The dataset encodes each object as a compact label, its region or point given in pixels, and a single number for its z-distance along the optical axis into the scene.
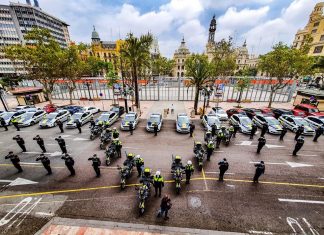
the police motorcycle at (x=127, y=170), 8.46
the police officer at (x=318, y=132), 13.65
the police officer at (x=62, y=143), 11.78
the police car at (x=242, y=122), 15.79
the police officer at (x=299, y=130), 13.06
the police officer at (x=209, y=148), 10.80
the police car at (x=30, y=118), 18.48
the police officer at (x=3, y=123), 17.03
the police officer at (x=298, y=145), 10.96
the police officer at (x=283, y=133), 14.05
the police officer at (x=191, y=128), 15.13
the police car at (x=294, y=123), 15.23
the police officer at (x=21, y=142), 12.07
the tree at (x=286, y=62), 21.77
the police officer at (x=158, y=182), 7.35
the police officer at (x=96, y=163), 9.05
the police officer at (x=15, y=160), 9.49
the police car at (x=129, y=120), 17.09
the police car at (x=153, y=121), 16.59
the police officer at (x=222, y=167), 8.57
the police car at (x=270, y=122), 15.53
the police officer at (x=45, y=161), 9.20
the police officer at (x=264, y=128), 14.38
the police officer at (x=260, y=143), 11.62
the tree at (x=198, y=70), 20.36
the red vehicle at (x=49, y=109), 23.34
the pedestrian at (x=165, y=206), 6.16
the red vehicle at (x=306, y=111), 19.67
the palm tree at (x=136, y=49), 21.31
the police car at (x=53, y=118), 17.88
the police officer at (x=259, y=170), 8.43
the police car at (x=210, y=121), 16.23
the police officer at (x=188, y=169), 8.35
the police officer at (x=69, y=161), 9.02
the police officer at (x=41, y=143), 12.02
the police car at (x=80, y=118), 17.58
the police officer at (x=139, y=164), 8.82
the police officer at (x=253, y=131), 14.49
